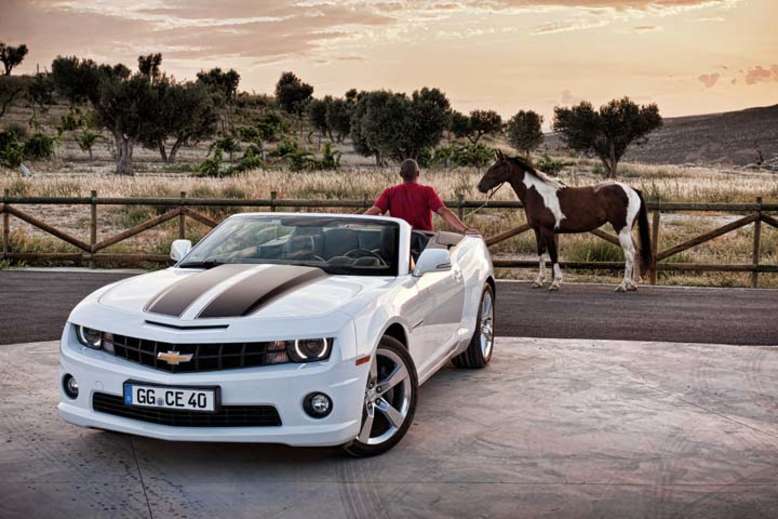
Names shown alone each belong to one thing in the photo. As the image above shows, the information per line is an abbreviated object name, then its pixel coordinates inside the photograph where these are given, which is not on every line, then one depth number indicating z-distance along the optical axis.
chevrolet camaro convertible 5.76
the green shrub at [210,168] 47.66
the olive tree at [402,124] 67.81
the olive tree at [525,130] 94.75
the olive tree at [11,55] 134.25
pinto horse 15.91
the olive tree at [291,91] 123.81
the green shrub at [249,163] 49.84
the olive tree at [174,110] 63.69
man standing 10.55
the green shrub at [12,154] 54.84
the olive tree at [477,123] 102.88
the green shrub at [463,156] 64.50
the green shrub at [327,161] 55.09
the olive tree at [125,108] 62.44
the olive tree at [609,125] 72.81
